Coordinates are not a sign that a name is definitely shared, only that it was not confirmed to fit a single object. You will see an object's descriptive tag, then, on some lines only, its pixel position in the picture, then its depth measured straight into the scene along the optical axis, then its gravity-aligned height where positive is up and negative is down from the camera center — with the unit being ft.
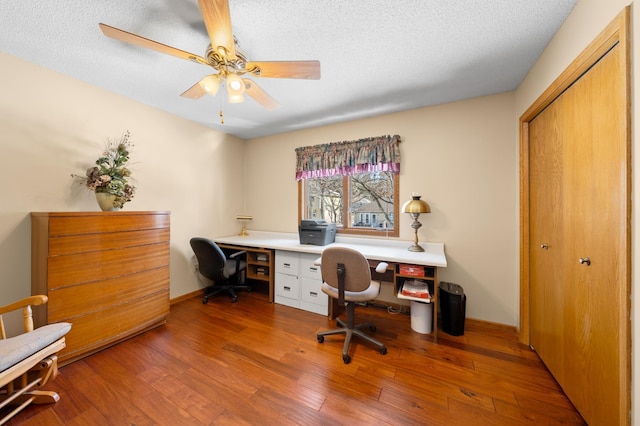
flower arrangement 6.45 +1.11
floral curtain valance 8.91 +2.43
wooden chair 3.90 -2.67
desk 6.79 -1.39
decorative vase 6.56 +0.39
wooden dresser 5.49 -1.69
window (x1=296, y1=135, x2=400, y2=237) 9.12 +1.37
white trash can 7.11 -3.35
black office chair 8.83 -2.17
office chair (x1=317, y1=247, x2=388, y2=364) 5.83 -1.85
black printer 9.31 -0.80
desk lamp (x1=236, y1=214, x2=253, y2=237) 12.15 -0.42
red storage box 6.78 -1.76
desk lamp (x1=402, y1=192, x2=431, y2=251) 7.74 +0.13
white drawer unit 8.59 -2.80
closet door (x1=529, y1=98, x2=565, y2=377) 4.97 -0.58
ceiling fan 3.69 +3.12
